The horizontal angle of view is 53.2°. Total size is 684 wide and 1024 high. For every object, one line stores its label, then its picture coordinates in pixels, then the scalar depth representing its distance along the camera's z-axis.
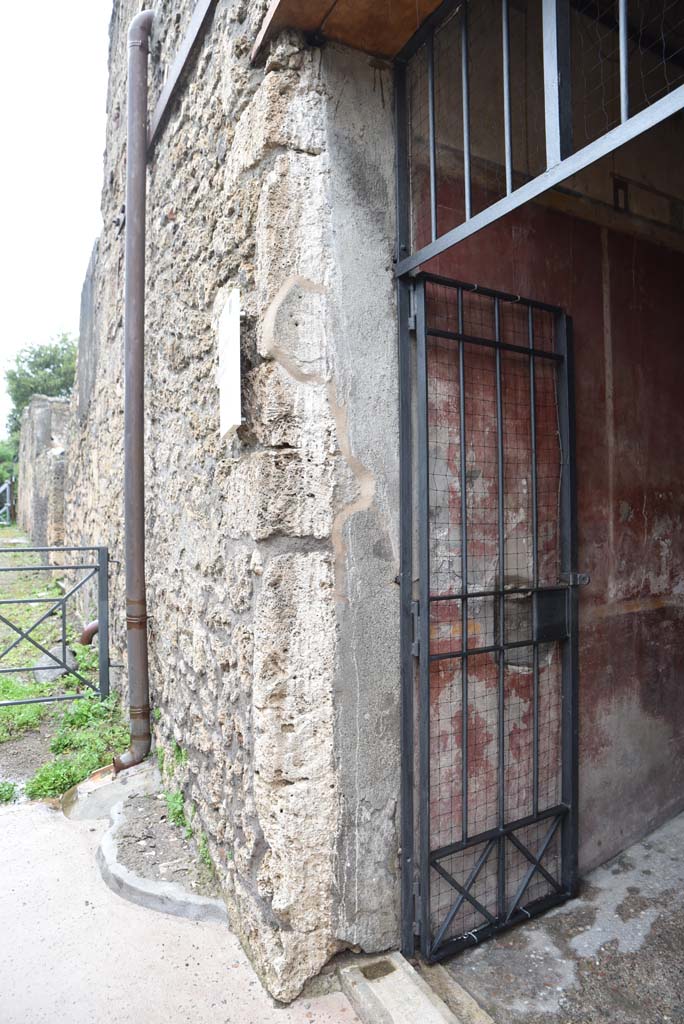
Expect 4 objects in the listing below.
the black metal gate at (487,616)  2.20
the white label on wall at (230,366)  2.18
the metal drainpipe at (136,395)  3.51
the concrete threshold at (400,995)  1.88
